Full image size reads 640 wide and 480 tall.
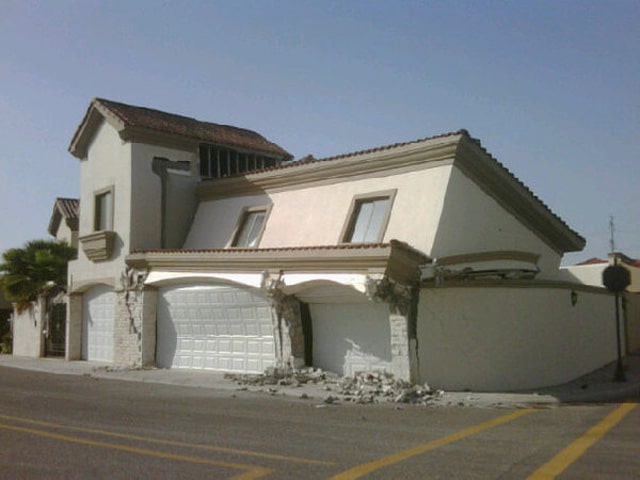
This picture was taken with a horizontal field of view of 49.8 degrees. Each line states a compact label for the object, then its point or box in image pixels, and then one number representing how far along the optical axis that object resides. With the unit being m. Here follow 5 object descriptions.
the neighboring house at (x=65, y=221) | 31.77
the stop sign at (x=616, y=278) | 18.22
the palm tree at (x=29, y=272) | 25.86
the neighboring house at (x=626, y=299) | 24.50
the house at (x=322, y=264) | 15.48
